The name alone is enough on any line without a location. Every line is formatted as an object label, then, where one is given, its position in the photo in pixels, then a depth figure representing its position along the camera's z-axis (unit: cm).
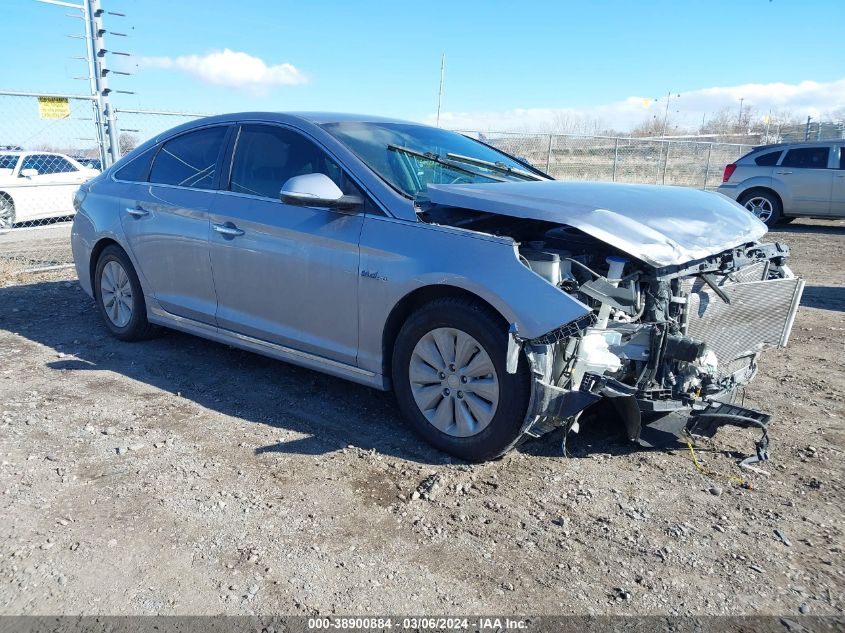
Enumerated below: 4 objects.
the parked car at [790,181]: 1300
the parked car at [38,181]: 1241
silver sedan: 322
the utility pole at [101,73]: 888
